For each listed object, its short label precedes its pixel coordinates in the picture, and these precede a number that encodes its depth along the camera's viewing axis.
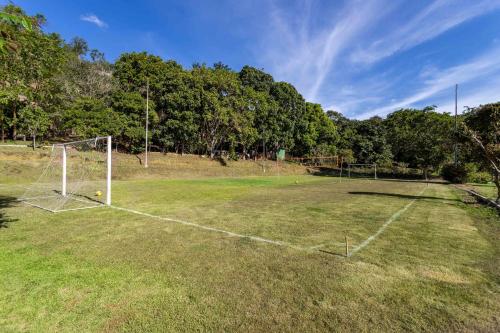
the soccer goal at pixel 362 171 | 46.52
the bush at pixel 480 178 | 30.75
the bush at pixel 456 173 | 29.31
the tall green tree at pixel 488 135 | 12.38
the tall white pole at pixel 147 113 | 30.79
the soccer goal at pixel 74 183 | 10.93
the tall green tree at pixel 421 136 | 37.09
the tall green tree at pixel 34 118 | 26.14
